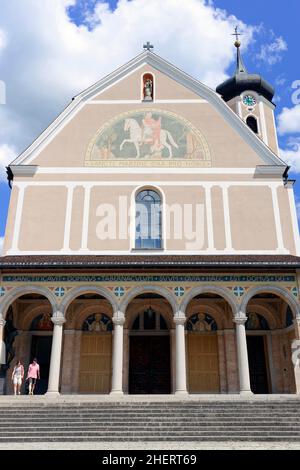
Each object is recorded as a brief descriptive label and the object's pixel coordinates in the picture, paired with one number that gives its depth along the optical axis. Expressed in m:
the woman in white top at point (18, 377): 16.22
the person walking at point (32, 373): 16.45
